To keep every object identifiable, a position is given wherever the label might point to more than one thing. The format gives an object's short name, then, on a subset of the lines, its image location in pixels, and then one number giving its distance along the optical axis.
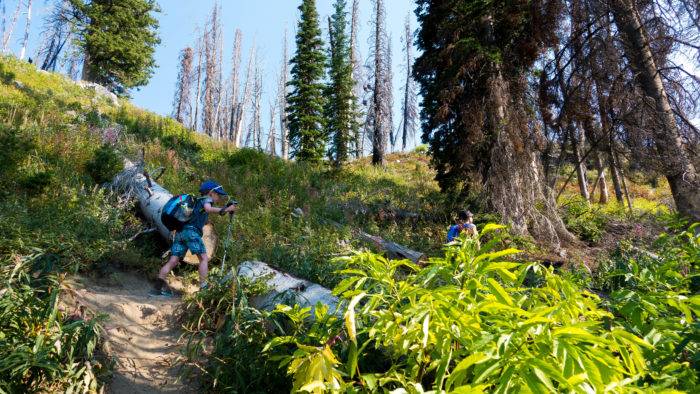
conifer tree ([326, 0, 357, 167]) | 22.48
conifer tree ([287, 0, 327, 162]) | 21.98
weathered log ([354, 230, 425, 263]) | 7.80
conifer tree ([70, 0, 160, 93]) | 22.17
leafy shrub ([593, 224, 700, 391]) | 1.25
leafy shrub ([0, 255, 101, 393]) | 2.41
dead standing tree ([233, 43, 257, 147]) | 46.06
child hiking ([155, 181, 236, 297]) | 5.39
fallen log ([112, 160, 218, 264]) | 6.36
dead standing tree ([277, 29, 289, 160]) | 45.78
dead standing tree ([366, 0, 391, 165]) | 22.06
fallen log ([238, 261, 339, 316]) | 3.60
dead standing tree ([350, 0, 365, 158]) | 28.25
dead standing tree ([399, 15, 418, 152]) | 43.66
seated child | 7.23
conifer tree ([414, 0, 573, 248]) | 9.75
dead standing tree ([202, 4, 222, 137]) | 39.53
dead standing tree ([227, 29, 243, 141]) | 45.62
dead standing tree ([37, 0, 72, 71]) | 22.83
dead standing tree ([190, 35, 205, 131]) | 38.61
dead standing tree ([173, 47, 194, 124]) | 43.28
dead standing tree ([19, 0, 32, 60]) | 32.28
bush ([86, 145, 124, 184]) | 7.65
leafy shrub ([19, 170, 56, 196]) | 6.30
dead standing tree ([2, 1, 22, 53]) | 41.44
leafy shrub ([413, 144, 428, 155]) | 27.78
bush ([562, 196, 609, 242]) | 10.38
